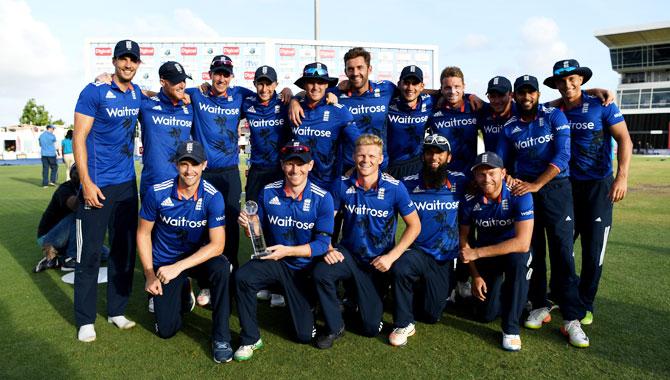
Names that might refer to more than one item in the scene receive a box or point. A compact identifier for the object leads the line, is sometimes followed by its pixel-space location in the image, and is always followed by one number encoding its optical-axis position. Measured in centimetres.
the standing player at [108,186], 401
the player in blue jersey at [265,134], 498
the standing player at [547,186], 411
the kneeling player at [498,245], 390
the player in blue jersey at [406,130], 504
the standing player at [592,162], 426
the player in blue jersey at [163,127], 447
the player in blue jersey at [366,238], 391
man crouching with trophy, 383
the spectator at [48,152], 1630
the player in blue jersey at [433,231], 419
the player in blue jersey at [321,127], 471
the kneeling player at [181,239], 381
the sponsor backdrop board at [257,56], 1035
